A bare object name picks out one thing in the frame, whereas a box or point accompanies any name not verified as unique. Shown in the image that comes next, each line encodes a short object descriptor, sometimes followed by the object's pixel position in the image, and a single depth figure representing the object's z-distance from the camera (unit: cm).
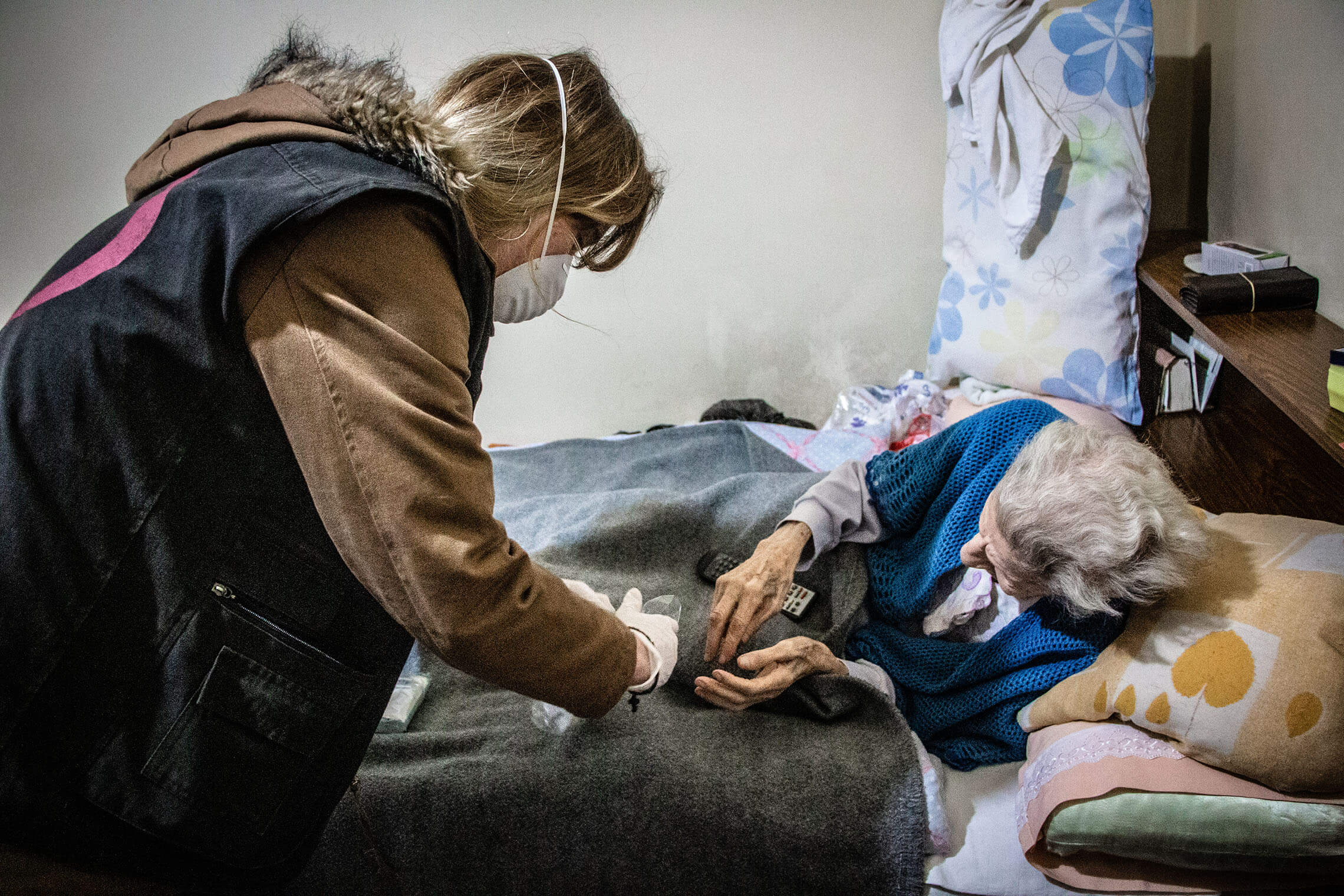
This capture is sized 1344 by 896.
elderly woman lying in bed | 115
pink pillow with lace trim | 110
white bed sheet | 124
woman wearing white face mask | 71
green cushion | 104
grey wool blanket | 125
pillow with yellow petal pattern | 103
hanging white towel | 175
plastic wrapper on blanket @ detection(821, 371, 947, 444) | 212
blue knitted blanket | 130
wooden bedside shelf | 116
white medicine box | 149
